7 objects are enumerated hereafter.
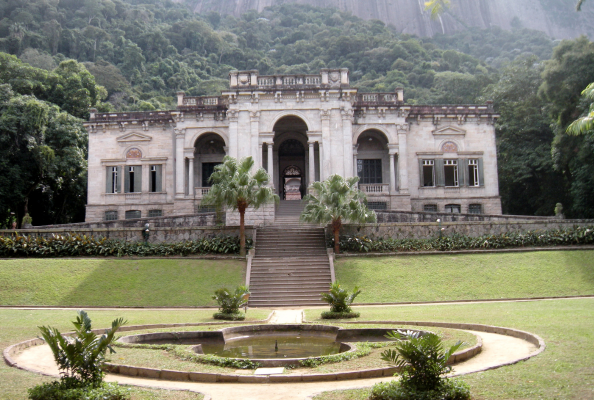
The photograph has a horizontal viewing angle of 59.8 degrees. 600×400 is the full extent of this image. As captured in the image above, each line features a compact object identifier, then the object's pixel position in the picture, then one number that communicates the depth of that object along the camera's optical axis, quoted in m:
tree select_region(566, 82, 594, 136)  17.17
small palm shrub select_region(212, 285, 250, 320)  17.38
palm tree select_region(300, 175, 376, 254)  27.09
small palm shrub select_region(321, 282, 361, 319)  16.88
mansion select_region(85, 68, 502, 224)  38.19
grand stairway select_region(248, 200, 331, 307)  22.91
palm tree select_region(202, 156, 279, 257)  26.81
